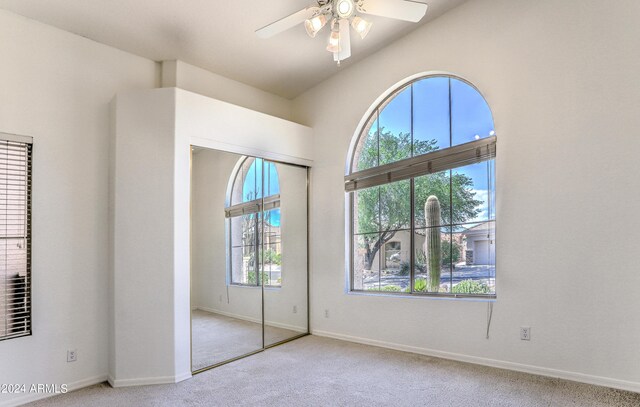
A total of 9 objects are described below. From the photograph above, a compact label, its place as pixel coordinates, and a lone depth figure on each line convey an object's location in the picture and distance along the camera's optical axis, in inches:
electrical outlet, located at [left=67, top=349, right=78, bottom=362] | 128.0
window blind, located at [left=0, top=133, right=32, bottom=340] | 117.1
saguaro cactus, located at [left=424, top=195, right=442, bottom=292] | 157.6
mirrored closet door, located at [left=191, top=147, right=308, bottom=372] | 147.0
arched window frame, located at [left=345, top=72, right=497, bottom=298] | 146.0
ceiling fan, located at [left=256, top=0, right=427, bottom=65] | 98.8
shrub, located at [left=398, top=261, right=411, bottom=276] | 167.2
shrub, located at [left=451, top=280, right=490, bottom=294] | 146.9
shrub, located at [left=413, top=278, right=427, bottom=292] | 161.3
